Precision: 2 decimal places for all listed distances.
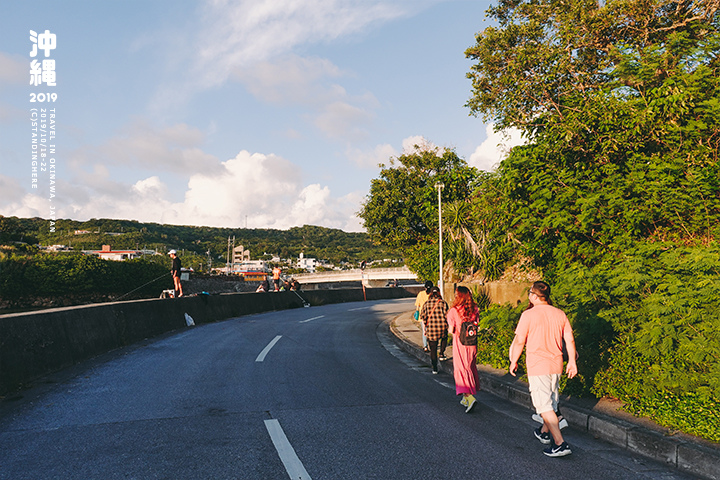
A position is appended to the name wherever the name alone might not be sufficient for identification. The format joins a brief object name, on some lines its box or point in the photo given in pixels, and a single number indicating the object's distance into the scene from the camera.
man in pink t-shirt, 4.63
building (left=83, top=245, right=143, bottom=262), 117.00
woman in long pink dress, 6.30
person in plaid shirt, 8.98
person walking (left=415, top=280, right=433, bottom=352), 9.74
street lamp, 17.66
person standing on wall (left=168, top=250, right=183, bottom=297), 15.23
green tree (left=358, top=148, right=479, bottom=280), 24.22
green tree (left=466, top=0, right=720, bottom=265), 8.24
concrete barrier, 7.08
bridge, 83.24
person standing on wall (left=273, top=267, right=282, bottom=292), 26.94
